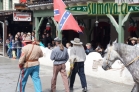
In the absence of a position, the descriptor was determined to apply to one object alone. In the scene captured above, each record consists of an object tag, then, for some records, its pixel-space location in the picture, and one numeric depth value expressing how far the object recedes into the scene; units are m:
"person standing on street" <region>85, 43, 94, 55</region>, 15.44
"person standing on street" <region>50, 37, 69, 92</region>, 10.27
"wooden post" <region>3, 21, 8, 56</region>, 25.38
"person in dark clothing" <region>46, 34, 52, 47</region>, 22.02
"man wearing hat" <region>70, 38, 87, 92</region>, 10.80
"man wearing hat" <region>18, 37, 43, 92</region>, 9.47
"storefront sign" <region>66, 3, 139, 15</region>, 13.37
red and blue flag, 14.73
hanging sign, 23.99
